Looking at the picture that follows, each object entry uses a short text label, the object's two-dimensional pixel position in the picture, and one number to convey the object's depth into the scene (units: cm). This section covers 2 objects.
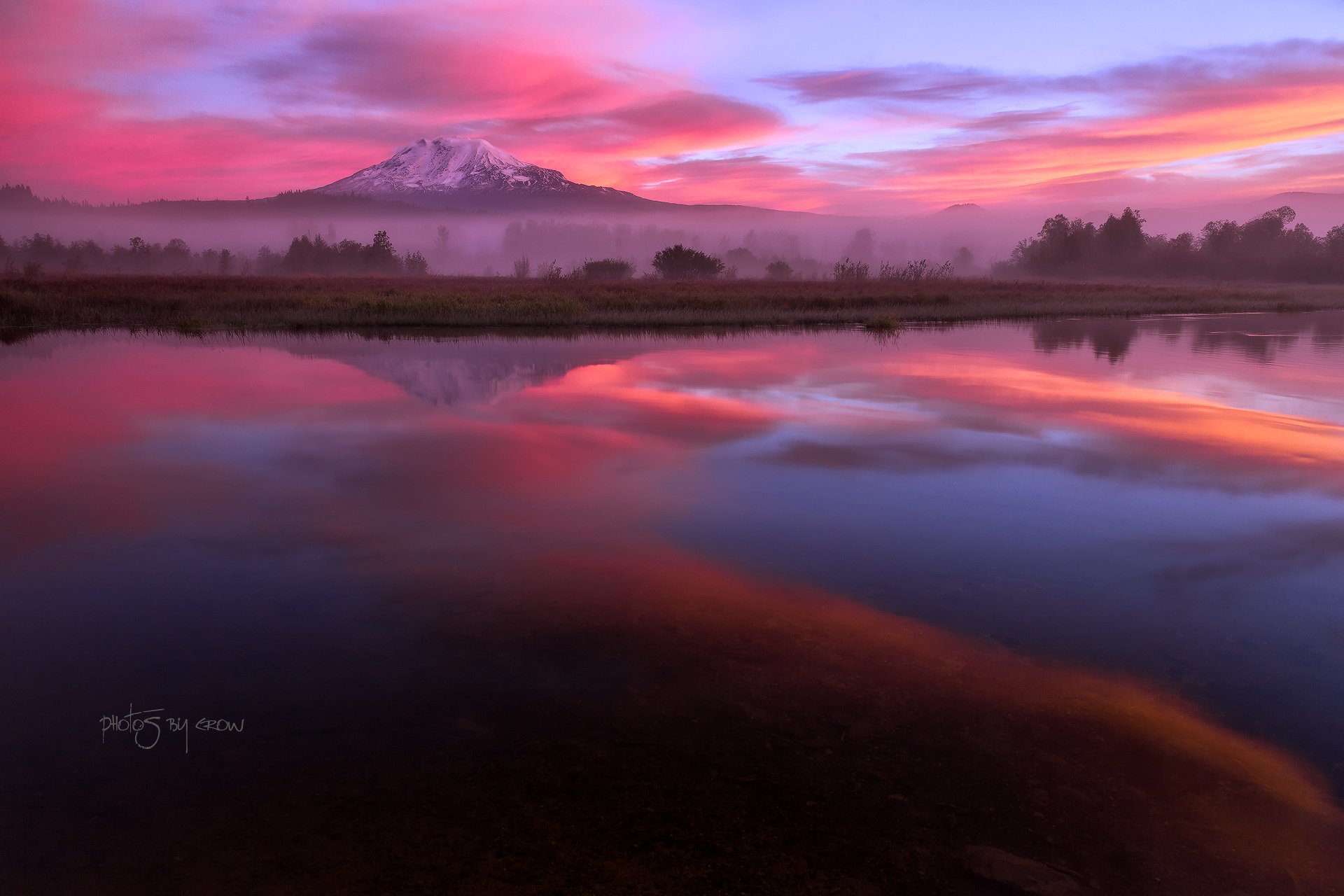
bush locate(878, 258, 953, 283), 5272
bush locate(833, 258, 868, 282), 5322
